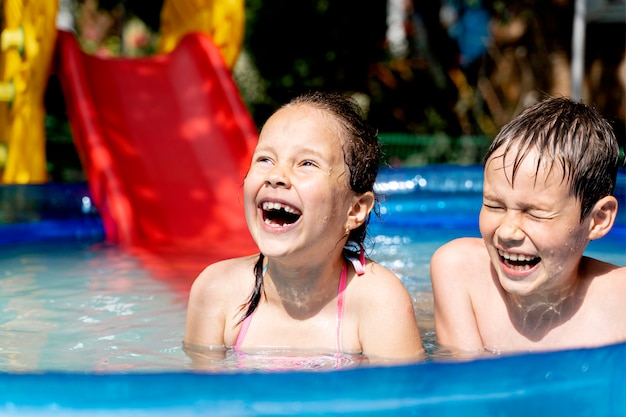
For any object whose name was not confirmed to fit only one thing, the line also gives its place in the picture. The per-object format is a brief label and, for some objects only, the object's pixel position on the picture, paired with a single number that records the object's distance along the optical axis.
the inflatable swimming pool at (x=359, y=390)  1.71
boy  2.31
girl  2.44
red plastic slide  5.42
